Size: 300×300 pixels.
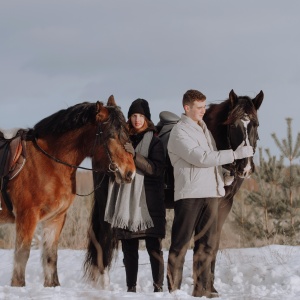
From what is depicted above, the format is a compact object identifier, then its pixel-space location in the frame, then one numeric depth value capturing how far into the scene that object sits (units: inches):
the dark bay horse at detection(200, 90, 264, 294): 430.5
